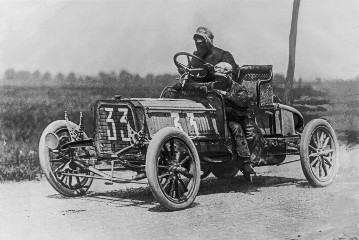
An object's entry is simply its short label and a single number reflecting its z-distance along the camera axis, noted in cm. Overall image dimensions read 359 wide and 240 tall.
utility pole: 986
